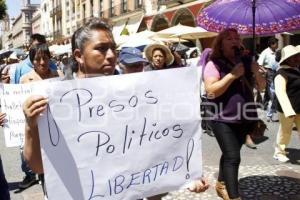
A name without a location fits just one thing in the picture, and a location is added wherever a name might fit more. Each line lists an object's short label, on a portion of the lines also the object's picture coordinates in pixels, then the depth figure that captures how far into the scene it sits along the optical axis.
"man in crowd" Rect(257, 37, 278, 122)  9.91
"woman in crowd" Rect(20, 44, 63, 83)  4.13
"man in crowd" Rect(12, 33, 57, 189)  5.06
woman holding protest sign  1.89
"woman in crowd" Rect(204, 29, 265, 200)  3.81
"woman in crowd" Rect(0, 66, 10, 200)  2.42
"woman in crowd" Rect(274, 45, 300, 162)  5.64
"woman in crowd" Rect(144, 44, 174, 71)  5.34
